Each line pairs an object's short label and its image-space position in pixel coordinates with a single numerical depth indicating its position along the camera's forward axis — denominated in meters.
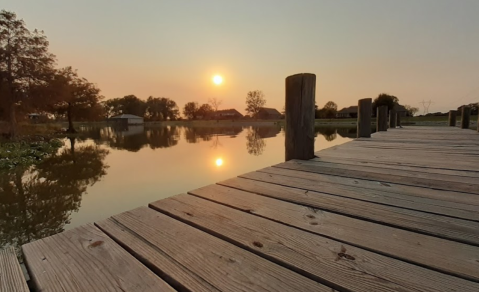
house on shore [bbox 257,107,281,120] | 68.06
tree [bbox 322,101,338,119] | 51.47
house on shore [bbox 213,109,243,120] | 74.19
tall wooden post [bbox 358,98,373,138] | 4.68
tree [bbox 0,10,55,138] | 13.88
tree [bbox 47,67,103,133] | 27.11
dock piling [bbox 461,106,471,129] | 6.70
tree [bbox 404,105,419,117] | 61.17
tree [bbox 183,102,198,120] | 72.50
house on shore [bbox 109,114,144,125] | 52.28
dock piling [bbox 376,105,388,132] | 6.57
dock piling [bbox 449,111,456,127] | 8.72
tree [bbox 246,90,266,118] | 68.31
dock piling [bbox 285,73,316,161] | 2.34
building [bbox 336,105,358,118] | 54.47
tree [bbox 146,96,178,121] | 67.56
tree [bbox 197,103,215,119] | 73.56
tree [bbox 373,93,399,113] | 41.25
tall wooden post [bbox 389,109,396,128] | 8.77
